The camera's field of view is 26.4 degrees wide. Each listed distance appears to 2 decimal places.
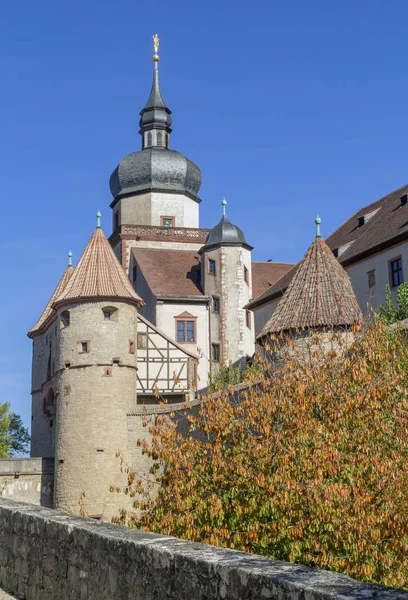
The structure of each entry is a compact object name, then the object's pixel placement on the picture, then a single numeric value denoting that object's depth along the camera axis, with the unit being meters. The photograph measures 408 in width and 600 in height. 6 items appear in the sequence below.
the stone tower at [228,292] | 46.25
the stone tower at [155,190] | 52.88
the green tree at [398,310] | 25.67
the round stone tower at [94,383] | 30.48
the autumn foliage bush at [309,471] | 11.75
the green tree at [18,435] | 73.45
